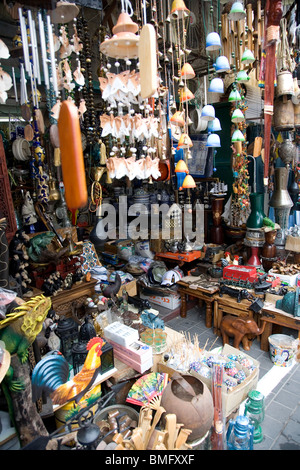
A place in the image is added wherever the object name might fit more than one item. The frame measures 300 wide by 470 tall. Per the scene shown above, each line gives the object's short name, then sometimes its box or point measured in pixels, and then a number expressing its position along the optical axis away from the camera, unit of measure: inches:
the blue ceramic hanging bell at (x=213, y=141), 143.3
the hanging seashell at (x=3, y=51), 67.1
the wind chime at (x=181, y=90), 84.9
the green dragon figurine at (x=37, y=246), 131.0
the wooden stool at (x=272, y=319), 131.8
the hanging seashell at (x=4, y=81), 68.3
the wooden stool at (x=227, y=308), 148.6
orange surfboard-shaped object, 38.1
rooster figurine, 66.6
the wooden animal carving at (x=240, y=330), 137.9
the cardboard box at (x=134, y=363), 90.6
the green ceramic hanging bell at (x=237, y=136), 146.8
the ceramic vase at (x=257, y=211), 180.7
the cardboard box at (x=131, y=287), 171.8
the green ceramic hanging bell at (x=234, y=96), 136.5
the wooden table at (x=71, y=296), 135.2
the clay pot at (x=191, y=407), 68.0
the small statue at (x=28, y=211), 152.4
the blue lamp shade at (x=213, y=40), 104.3
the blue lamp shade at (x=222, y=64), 112.7
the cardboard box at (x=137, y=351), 90.4
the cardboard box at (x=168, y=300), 186.2
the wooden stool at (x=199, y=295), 164.1
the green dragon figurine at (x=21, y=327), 64.6
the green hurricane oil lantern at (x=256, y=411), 91.4
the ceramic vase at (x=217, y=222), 211.8
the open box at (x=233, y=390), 86.9
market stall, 66.6
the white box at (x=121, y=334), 94.3
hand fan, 83.4
